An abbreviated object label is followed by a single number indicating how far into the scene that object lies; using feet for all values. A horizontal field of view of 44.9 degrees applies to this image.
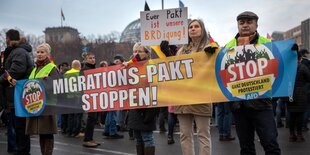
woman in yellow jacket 18.45
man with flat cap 13.09
